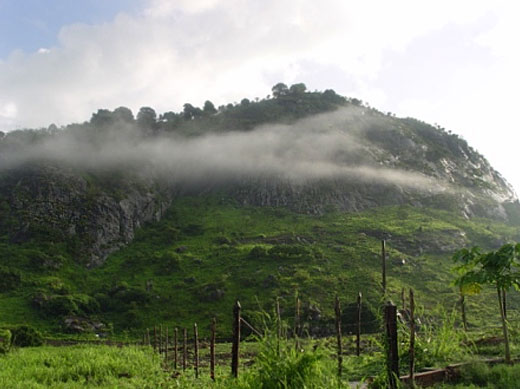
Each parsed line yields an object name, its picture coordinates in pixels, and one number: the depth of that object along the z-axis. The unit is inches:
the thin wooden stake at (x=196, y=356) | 882.8
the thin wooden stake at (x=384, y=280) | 502.6
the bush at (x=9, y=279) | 3048.7
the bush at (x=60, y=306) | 2721.5
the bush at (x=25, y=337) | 1785.9
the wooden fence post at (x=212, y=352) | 676.1
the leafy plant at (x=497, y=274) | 558.9
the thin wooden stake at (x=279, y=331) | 382.6
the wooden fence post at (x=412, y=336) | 462.3
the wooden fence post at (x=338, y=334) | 410.8
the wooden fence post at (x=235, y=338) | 566.3
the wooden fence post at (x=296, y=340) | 396.1
